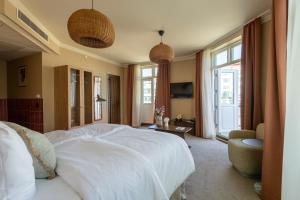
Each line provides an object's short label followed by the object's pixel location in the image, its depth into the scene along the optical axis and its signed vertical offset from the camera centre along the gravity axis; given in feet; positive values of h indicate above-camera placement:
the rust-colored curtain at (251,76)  9.98 +1.26
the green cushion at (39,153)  3.26 -1.11
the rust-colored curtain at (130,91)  21.48 +0.73
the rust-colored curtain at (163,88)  19.19 +0.98
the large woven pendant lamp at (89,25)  4.88 +2.11
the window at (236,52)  12.75 +3.41
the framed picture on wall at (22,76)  13.50 +1.71
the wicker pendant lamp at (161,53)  9.30 +2.42
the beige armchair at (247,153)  7.77 -2.71
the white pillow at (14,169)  2.44 -1.10
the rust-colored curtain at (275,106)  5.66 -0.36
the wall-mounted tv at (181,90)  17.99 +0.73
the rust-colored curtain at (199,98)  16.10 -0.15
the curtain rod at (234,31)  9.40 +4.58
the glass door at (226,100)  15.87 -0.35
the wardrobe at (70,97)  12.92 +0.00
